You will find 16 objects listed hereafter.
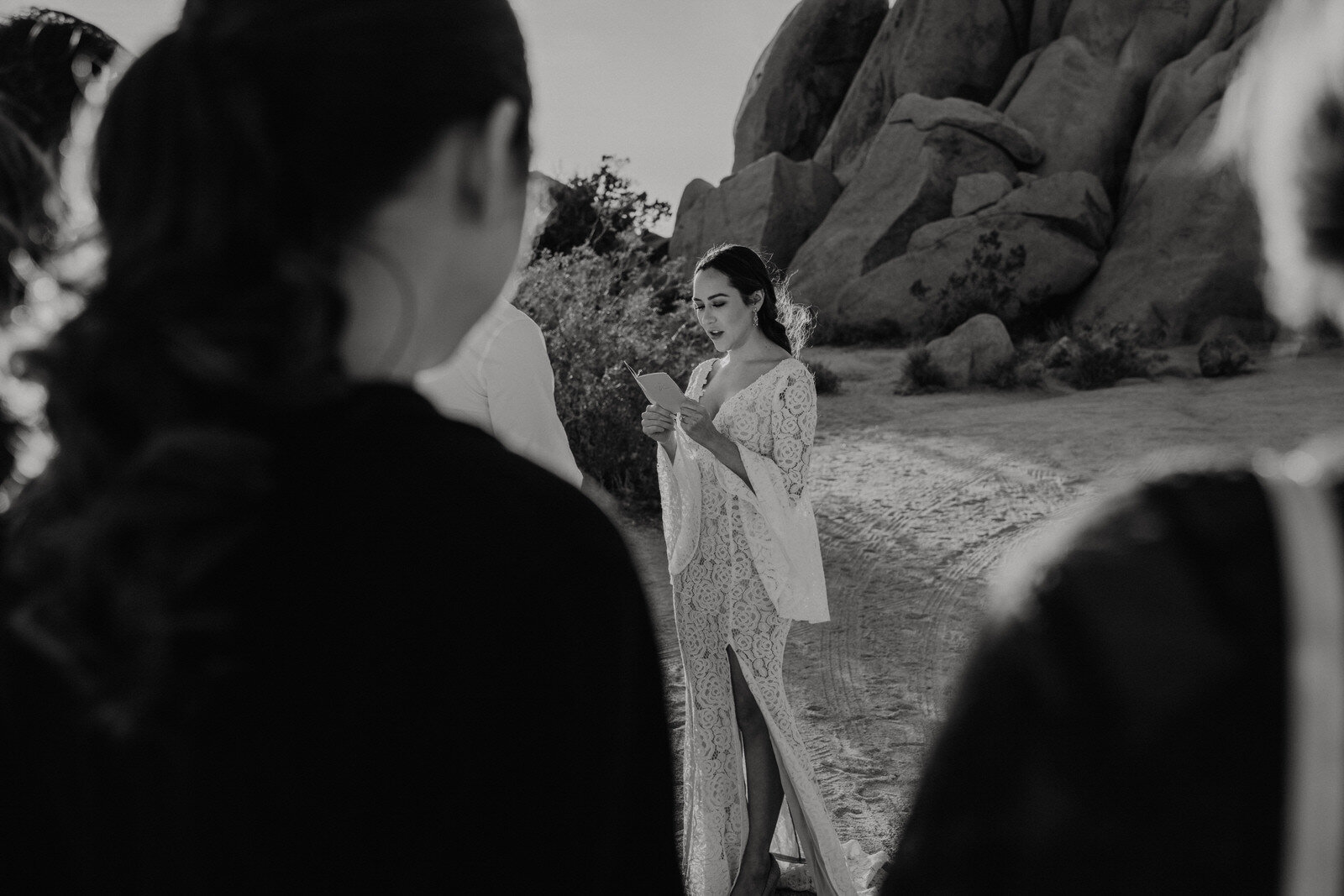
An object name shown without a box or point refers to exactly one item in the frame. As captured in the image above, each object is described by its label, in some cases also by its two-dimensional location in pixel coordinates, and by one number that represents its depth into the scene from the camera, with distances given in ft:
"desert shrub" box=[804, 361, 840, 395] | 43.01
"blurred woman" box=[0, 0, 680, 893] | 2.49
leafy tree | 63.05
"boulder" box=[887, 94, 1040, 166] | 61.77
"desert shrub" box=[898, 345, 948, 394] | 43.62
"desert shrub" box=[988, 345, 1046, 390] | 42.98
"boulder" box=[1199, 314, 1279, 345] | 46.98
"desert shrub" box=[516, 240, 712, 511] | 29.58
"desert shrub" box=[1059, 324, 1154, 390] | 42.20
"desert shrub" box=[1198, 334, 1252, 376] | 41.06
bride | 10.59
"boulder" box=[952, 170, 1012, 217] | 57.93
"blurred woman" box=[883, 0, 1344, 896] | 1.81
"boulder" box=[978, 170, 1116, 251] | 56.49
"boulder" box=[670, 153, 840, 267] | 66.33
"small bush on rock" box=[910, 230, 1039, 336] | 55.06
